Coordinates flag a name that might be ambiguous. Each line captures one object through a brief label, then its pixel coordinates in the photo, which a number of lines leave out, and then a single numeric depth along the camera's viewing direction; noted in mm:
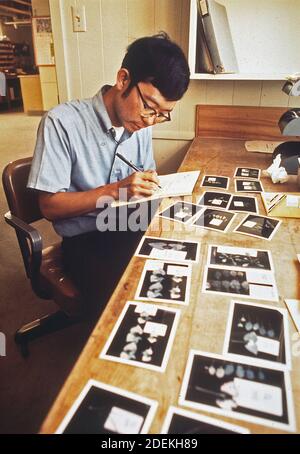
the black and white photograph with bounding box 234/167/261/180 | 1522
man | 1107
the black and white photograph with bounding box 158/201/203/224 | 1138
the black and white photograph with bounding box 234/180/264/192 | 1379
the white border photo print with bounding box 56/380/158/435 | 501
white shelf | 1867
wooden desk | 544
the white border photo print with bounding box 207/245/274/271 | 887
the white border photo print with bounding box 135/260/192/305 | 767
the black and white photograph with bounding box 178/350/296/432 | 527
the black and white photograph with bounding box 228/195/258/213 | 1211
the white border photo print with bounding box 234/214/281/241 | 1047
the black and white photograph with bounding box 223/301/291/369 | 622
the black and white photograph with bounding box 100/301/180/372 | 612
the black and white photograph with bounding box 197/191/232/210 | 1250
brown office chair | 1210
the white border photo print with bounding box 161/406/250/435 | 499
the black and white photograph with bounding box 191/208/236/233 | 1084
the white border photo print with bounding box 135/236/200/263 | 921
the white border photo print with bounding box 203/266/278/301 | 783
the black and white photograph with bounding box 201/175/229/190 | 1410
